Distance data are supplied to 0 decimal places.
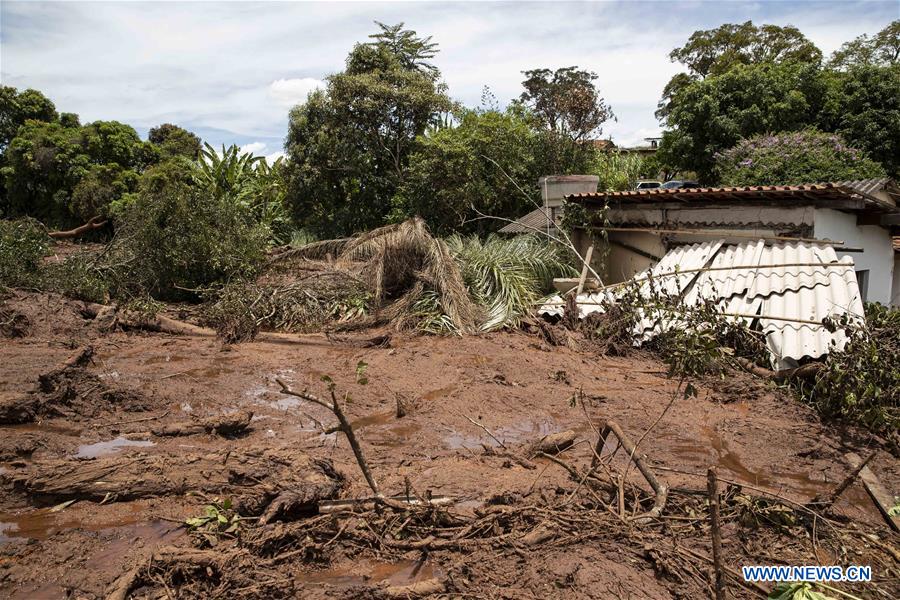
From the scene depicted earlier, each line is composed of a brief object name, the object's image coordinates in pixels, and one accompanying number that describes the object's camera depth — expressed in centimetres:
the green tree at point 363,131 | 1414
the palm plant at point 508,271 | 1004
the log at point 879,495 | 442
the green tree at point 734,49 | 2650
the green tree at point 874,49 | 2473
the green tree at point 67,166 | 1984
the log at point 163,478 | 442
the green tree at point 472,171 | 1241
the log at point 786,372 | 647
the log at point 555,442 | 523
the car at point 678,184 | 2097
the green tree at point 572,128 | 1343
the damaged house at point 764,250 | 735
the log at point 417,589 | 322
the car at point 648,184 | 2134
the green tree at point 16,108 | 2177
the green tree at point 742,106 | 1905
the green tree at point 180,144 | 2402
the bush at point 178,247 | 1130
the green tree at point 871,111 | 1806
